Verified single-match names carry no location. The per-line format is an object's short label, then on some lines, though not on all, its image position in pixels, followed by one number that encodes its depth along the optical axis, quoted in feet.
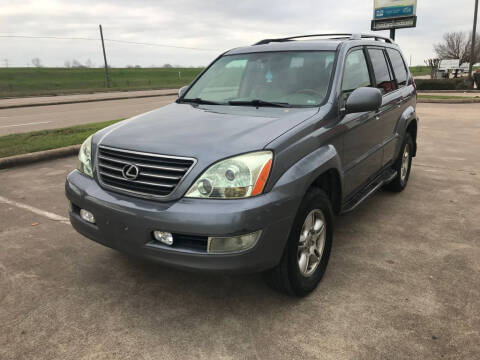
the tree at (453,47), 204.40
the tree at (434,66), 125.33
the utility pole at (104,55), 119.20
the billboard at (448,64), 137.39
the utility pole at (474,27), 87.20
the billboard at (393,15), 73.36
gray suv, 7.70
